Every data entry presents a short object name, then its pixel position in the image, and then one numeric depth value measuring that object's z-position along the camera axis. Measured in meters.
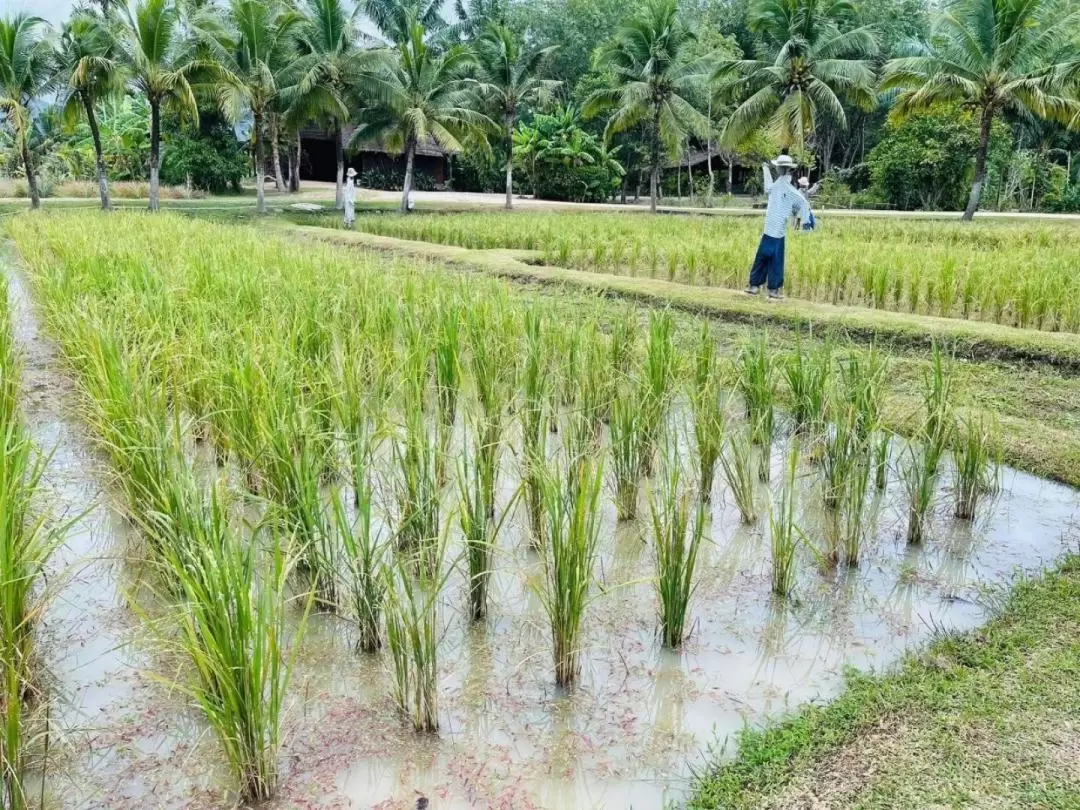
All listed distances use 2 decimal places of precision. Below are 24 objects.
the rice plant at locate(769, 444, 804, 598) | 2.48
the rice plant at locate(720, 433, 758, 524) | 2.95
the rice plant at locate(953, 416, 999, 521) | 3.03
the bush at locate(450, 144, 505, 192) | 29.00
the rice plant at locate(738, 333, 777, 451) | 3.40
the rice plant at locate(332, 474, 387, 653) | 2.02
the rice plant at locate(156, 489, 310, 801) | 1.62
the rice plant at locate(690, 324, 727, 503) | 3.17
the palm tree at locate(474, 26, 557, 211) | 21.52
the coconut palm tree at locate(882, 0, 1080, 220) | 15.16
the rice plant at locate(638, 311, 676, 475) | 3.15
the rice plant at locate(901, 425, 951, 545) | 2.89
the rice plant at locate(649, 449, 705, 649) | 2.17
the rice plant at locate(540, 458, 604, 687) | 2.04
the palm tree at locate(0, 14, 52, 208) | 16.95
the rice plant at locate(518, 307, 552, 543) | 2.70
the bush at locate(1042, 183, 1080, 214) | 21.19
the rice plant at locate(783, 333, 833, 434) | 3.38
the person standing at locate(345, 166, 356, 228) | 15.12
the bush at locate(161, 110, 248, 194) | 24.34
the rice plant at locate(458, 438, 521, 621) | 2.24
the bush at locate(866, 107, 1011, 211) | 21.52
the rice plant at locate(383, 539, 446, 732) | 1.87
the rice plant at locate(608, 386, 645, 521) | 2.93
